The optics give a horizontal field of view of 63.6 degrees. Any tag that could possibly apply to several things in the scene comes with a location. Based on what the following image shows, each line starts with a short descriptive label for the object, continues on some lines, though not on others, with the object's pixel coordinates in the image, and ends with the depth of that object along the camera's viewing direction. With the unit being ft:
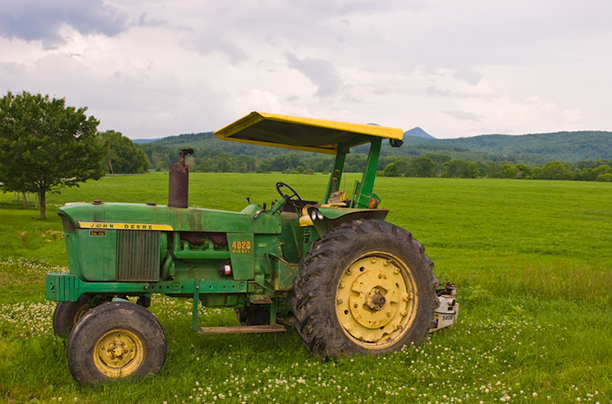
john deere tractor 15.15
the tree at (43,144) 81.46
